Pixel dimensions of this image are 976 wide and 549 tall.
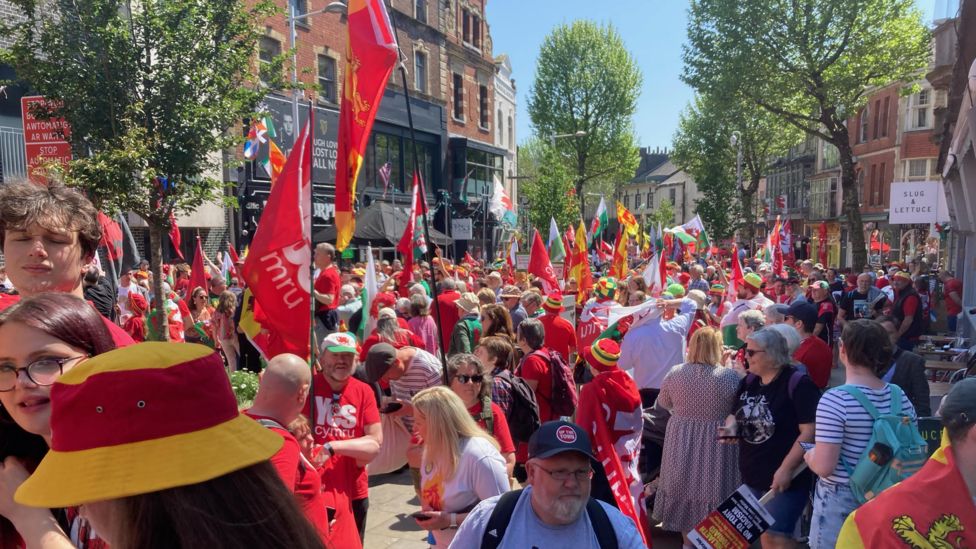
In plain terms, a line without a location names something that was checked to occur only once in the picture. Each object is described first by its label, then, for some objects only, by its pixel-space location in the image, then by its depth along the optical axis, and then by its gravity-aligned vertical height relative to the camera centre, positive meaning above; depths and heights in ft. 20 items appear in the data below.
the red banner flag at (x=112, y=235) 33.48 +0.07
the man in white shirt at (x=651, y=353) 22.13 -3.97
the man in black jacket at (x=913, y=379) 16.98 -3.75
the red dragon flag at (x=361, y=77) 17.03 +4.09
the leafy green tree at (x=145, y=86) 30.09 +7.16
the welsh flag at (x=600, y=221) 67.87 +1.32
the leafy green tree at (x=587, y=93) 145.18 +30.70
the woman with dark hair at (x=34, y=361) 5.75 -1.11
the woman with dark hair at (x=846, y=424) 11.72 -3.37
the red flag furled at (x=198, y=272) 33.50 -1.83
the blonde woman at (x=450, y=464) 11.32 -3.97
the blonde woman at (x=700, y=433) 16.97 -5.14
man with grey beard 8.61 -3.69
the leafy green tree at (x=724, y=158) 137.42 +16.48
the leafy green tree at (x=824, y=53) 59.62 +16.44
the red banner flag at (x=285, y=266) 13.97 -0.64
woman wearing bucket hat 3.49 -1.22
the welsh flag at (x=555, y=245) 50.67 -0.85
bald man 9.40 -2.51
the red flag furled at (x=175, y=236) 41.92 +0.00
